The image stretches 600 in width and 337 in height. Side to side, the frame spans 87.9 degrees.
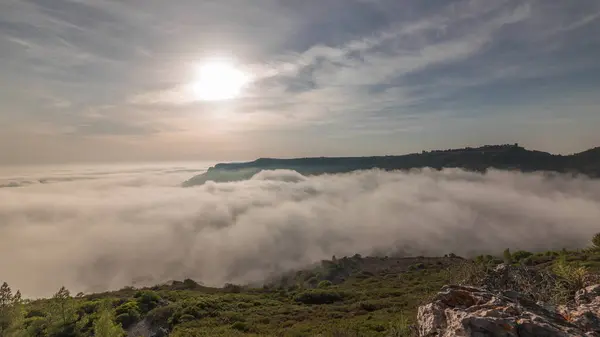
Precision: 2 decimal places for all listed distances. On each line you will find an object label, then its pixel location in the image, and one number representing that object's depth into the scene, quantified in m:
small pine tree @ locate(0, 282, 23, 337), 30.05
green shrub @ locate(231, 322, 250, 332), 42.70
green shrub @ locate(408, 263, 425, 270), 127.31
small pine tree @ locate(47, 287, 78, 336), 36.44
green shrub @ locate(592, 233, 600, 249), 88.02
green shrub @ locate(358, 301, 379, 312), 50.72
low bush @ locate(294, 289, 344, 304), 67.31
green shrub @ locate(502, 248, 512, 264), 101.77
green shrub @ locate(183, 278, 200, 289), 112.56
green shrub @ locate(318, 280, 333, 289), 105.06
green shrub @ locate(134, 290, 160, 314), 56.89
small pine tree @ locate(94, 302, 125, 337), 31.60
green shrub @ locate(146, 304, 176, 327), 50.25
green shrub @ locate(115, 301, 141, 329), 49.70
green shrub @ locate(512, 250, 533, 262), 108.05
